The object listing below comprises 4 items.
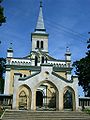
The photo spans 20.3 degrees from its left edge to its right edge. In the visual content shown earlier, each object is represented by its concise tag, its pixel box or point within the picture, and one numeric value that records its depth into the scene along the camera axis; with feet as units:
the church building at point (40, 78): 81.87
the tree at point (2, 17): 66.06
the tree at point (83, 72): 126.74
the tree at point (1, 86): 158.63
